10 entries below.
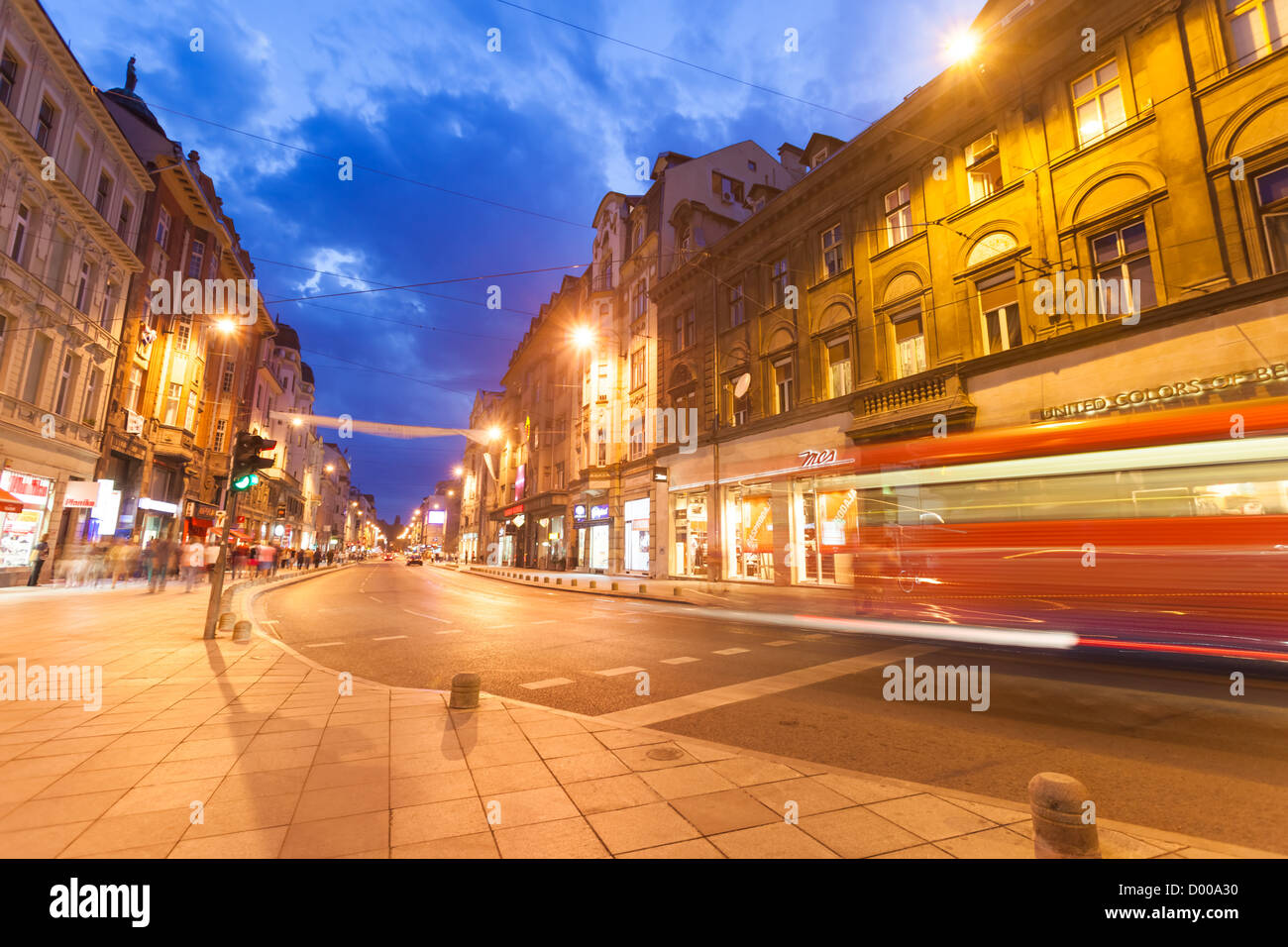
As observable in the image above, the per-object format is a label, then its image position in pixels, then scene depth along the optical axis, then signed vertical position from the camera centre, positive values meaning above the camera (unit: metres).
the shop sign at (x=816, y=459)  20.10 +3.66
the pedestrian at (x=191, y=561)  23.25 -0.07
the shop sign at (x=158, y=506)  27.36 +2.55
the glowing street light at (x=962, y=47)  16.03 +14.75
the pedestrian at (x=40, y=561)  19.62 -0.10
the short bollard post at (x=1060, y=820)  2.84 -1.26
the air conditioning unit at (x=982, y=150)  17.20 +12.33
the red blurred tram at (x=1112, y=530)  7.28 +0.52
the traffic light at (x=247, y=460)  9.82 +1.69
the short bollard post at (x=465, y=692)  5.91 -1.34
